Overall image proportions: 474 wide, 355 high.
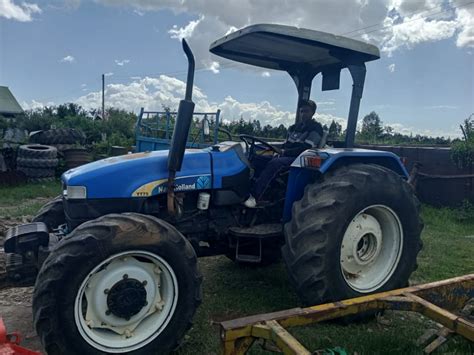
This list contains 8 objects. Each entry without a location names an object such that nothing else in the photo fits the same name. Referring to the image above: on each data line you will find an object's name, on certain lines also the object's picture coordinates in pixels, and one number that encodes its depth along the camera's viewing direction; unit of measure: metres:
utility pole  38.01
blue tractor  2.78
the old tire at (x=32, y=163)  11.42
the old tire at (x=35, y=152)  11.47
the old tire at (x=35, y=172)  11.44
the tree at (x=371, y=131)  18.95
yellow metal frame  2.32
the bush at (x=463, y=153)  7.97
